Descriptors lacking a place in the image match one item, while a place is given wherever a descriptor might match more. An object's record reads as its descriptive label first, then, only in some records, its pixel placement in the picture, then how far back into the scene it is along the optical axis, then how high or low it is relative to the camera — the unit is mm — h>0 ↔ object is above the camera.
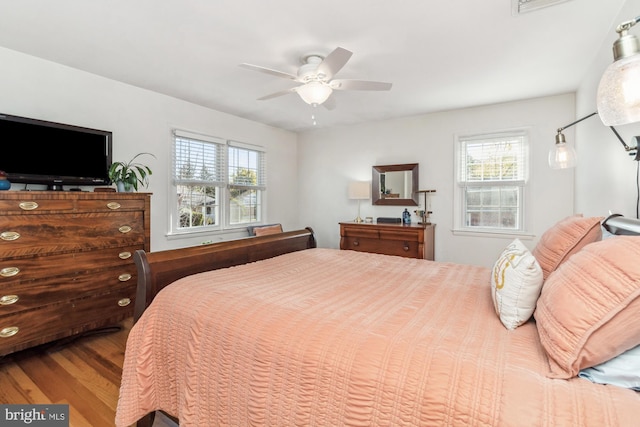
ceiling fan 2233 +1040
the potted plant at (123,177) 2879 +334
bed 840 -473
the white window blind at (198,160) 3787 +687
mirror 4445 +410
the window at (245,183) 4480 +444
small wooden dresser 3943 -375
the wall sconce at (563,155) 2176 +414
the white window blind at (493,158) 3812 +704
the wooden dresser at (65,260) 2178 -402
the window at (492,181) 3824 +405
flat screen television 2412 +507
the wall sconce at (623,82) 925 +415
